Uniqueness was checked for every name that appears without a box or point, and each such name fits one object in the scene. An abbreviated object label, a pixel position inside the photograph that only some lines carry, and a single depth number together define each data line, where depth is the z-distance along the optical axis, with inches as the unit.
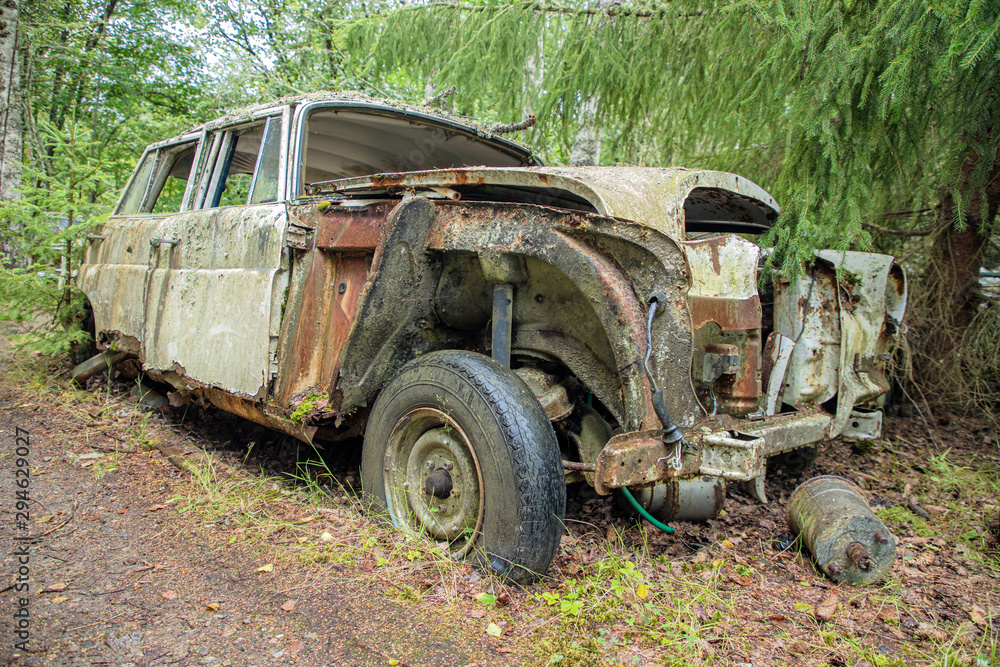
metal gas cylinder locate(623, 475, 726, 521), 116.6
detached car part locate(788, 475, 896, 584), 102.3
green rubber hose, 113.6
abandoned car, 90.3
